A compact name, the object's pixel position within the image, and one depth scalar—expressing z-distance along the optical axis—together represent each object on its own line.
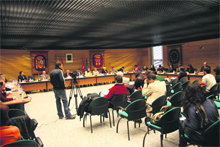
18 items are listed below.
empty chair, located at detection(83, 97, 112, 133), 3.60
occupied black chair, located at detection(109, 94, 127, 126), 3.91
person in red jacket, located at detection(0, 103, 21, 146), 1.79
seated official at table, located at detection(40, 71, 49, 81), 10.43
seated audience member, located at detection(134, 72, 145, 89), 4.85
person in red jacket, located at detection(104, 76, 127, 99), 3.90
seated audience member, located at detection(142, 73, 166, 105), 3.48
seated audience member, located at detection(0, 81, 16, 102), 3.99
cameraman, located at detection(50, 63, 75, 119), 4.51
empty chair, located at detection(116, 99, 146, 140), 3.08
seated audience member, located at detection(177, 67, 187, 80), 6.88
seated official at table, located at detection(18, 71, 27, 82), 9.97
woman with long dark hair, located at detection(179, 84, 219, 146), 2.02
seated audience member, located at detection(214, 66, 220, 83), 5.77
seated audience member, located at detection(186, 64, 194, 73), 10.22
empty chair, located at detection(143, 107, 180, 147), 2.43
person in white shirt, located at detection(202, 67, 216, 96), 4.81
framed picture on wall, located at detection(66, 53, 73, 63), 13.74
